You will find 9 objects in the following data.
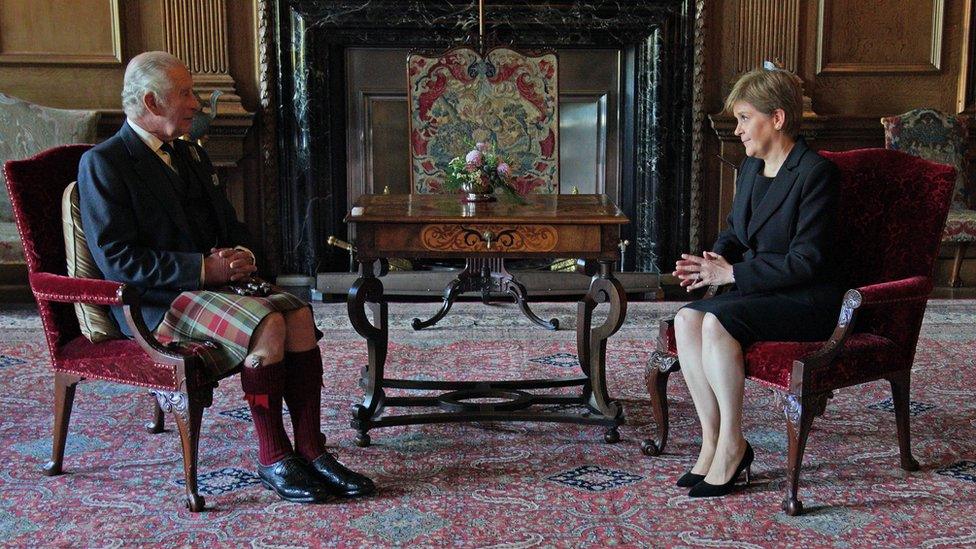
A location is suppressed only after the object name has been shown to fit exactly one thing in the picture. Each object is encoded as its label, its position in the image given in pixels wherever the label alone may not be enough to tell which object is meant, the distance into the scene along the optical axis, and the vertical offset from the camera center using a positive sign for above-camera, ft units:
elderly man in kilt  9.35 -1.19
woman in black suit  9.53 -1.26
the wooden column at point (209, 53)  19.62 +1.76
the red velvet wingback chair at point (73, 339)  9.19 -1.77
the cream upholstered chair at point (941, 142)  19.81 -0.02
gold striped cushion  9.77 -1.09
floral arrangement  12.19 -0.34
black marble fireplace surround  19.89 +1.29
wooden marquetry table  10.82 -1.14
